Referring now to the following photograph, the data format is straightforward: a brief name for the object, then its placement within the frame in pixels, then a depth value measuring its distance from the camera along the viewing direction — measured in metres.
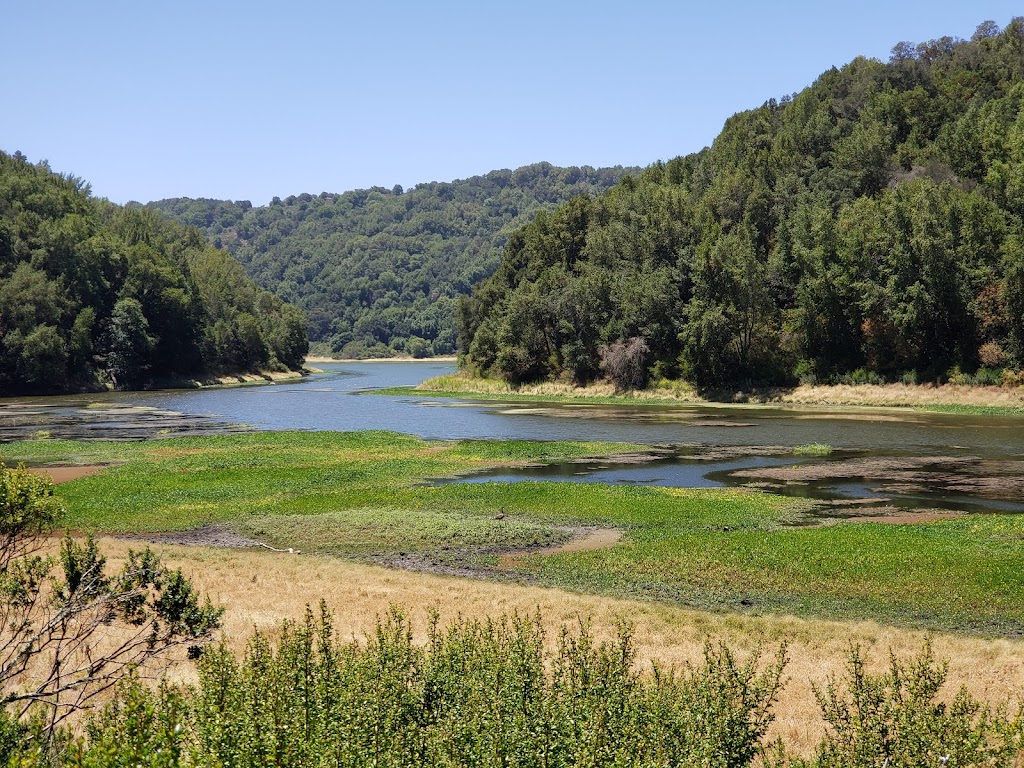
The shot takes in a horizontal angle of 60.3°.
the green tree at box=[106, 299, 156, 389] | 140.50
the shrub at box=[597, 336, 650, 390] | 112.12
